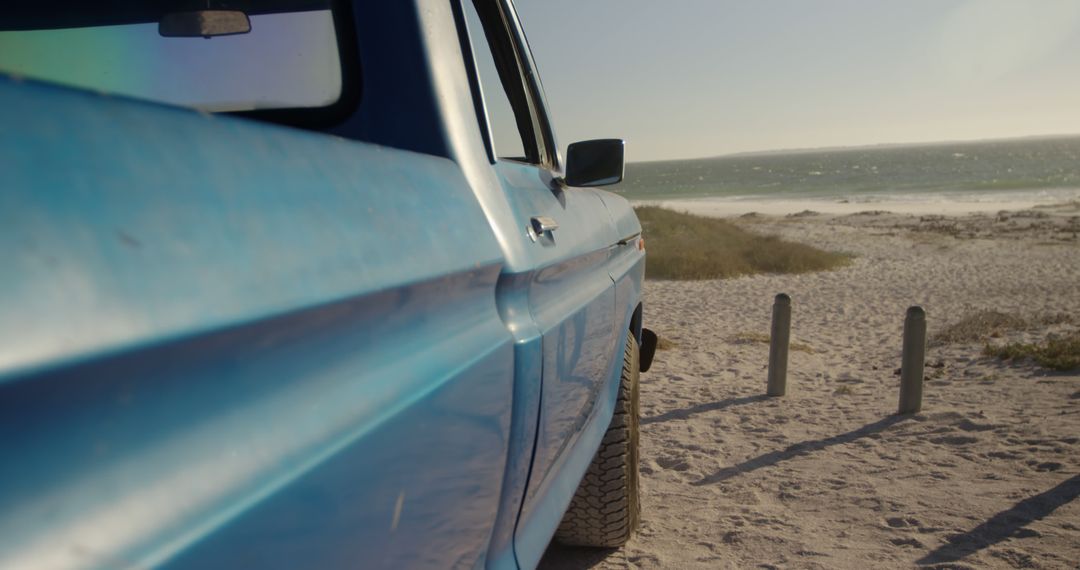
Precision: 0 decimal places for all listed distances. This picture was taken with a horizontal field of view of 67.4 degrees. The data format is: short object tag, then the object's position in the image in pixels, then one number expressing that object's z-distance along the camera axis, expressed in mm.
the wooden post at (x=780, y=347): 7027
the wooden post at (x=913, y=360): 6285
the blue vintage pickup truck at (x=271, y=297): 547
